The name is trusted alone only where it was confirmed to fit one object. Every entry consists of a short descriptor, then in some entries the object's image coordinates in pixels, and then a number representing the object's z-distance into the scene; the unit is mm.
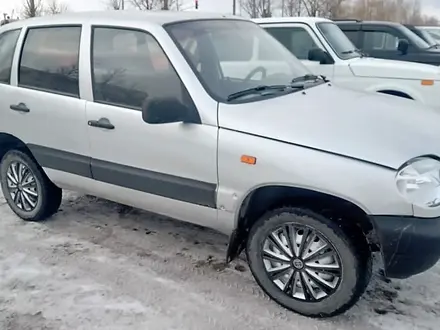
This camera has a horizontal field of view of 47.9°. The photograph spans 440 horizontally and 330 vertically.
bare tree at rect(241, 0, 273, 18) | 29123
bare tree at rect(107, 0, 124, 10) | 24770
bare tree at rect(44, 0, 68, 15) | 25958
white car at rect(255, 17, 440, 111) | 6992
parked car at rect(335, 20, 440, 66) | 8508
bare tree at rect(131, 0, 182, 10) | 23406
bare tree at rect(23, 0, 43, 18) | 22953
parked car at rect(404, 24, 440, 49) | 9498
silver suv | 2732
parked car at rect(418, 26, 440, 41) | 13375
